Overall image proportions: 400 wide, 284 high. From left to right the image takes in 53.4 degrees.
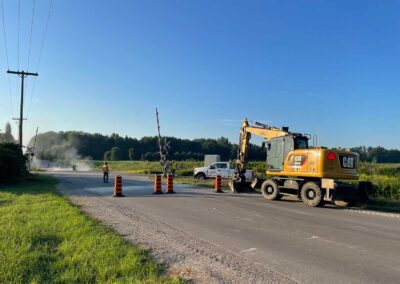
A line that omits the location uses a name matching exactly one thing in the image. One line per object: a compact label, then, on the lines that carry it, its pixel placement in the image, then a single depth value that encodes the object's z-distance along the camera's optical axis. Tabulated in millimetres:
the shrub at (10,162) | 27078
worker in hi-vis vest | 33219
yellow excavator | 16156
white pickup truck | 38594
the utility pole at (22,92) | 40906
